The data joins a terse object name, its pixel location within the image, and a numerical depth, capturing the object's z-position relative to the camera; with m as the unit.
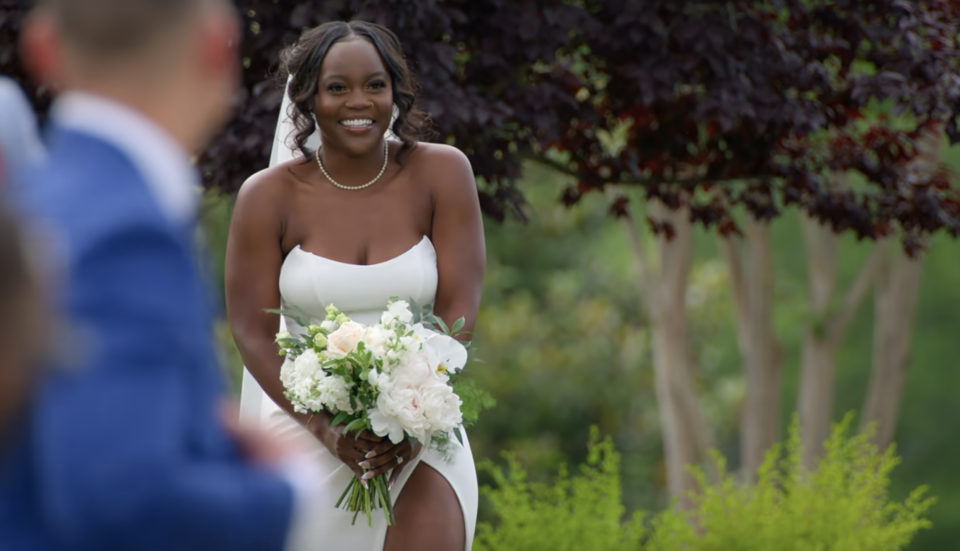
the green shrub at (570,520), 12.57
